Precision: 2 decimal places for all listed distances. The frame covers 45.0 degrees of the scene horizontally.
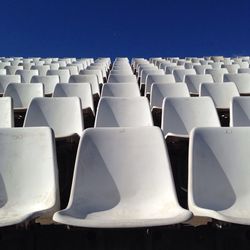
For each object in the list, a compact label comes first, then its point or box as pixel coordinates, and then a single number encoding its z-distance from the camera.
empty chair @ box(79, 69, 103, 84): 4.44
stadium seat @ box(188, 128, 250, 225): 1.56
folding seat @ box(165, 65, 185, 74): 4.74
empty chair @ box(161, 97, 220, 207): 2.40
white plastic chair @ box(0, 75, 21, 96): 3.79
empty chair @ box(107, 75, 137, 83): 3.94
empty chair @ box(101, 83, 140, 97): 3.14
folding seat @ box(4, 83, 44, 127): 3.19
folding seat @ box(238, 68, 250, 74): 4.43
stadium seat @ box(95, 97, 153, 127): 2.38
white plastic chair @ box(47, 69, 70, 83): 4.28
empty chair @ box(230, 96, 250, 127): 2.30
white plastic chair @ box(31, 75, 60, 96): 3.78
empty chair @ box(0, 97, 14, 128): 2.29
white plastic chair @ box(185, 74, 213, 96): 3.79
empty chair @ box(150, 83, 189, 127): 3.09
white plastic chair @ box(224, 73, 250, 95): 3.65
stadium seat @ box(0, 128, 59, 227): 1.58
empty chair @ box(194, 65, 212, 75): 4.91
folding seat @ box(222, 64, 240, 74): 4.86
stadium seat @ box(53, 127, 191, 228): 1.52
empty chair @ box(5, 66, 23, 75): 4.95
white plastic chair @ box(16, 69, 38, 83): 4.30
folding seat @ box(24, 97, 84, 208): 2.41
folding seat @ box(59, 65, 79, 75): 4.84
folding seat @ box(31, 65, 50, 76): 4.81
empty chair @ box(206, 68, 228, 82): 4.20
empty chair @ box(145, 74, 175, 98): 3.81
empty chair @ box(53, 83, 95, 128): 3.09
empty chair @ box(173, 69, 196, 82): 4.26
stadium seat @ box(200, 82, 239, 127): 3.09
